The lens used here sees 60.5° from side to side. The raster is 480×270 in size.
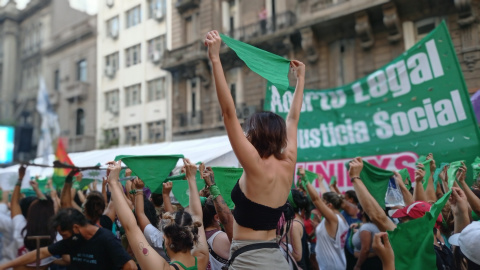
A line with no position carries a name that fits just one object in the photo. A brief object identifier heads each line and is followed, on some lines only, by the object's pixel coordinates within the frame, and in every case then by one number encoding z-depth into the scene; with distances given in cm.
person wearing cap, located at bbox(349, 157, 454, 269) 292
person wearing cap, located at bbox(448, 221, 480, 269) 257
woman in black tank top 195
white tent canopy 593
